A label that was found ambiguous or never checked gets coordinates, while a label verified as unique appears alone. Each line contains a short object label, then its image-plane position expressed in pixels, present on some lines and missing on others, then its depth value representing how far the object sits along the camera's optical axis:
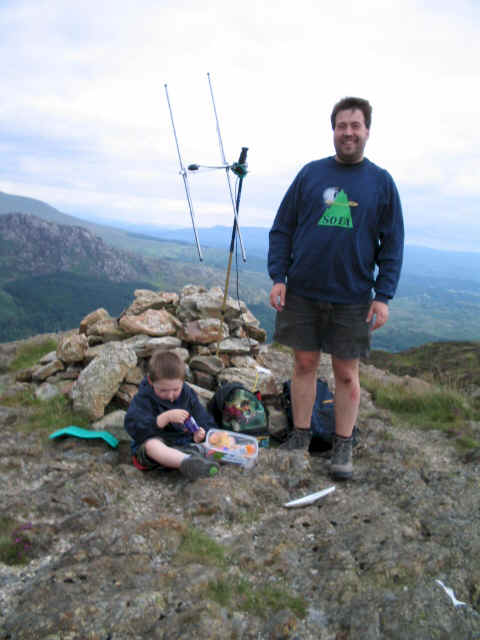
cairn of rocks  7.18
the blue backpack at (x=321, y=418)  6.24
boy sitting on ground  4.92
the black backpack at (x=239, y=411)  6.37
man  4.64
